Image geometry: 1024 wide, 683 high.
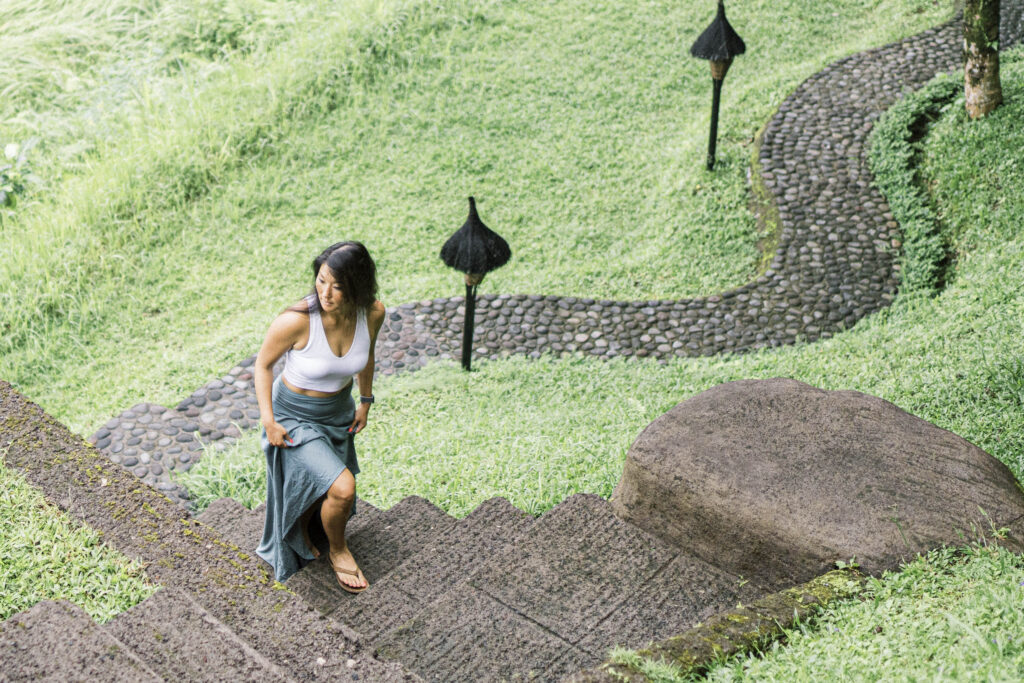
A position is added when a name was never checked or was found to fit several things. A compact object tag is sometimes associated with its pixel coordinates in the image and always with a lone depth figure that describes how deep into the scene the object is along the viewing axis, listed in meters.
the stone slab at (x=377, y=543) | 4.27
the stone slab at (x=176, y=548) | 3.14
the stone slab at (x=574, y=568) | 3.63
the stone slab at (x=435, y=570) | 3.90
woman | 4.03
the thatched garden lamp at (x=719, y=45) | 8.77
